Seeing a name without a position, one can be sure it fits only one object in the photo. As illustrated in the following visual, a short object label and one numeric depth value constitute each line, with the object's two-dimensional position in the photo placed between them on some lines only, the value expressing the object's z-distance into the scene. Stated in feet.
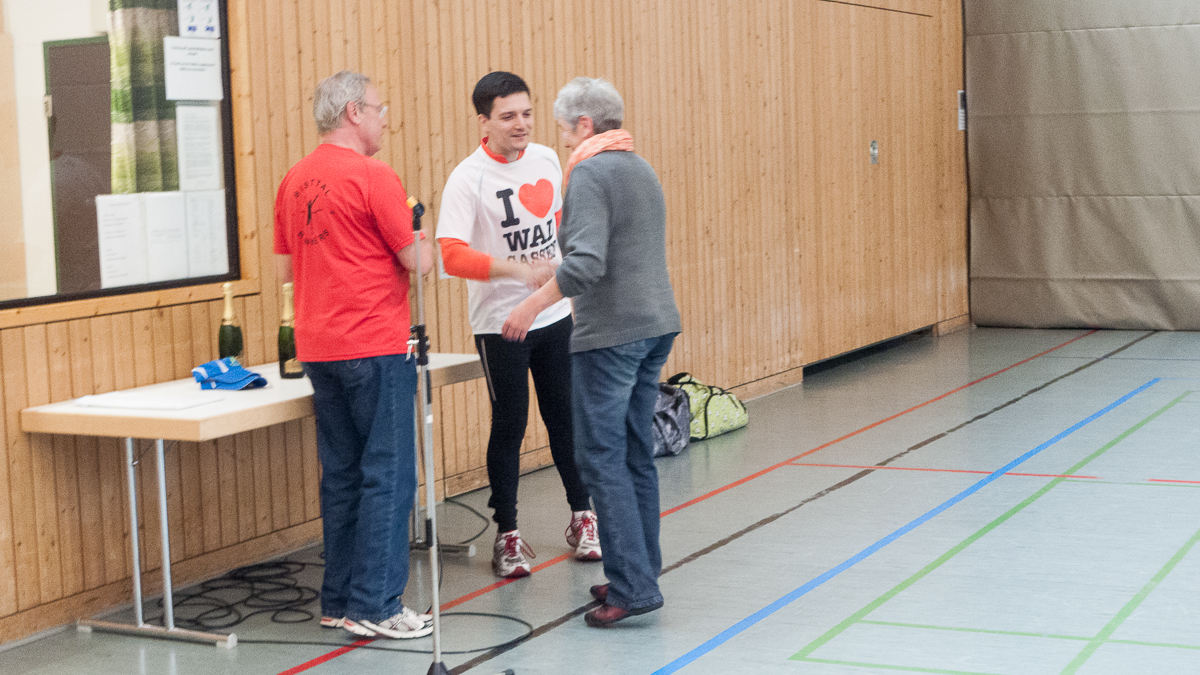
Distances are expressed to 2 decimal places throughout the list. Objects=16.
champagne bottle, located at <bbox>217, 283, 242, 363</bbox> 14.44
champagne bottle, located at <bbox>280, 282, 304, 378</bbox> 14.19
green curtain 14.29
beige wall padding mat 35.14
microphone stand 10.19
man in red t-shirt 12.39
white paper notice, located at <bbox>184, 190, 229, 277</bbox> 15.06
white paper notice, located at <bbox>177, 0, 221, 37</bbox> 14.93
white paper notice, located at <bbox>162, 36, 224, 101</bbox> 14.82
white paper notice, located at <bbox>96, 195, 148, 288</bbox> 14.11
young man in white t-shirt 14.26
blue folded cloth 13.44
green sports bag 22.31
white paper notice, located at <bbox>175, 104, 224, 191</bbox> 14.97
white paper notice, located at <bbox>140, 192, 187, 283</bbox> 14.62
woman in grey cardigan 12.29
